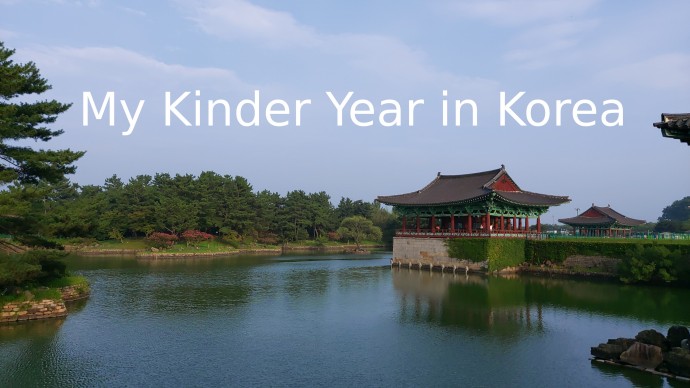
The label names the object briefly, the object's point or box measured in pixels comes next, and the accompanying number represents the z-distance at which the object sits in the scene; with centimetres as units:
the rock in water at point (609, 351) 1617
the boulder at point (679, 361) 1427
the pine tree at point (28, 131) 2088
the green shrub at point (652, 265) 3278
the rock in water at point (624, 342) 1636
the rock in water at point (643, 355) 1519
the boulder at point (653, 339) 1622
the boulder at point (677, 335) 1610
